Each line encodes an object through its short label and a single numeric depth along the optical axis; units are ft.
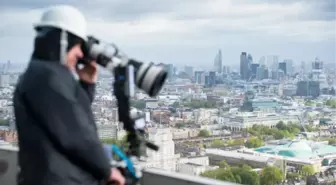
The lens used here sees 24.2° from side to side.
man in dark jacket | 13.37
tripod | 14.27
